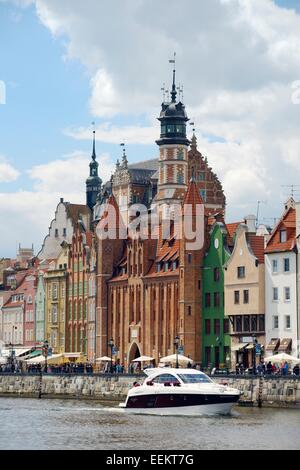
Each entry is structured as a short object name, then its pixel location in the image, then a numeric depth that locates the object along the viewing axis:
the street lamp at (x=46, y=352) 142.88
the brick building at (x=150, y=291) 140.75
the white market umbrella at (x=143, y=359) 134.48
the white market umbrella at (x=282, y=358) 110.56
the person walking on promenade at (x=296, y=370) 108.74
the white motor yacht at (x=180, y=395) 96.19
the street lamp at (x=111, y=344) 144.95
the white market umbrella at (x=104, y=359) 143.20
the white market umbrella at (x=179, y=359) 125.31
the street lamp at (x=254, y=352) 112.32
